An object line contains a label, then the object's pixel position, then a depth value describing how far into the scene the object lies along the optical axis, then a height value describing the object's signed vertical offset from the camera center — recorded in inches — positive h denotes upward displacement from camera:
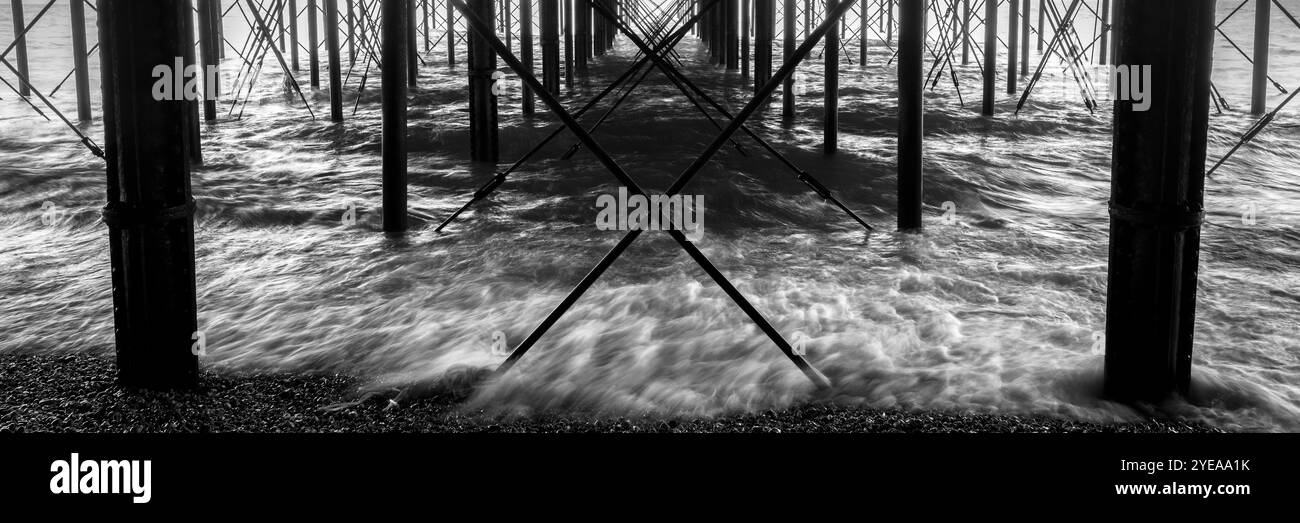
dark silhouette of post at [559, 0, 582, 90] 674.8 +26.8
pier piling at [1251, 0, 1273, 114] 466.0 +14.8
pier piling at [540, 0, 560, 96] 561.6 +29.4
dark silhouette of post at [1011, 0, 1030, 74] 737.5 +33.1
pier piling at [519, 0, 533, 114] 483.8 +30.3
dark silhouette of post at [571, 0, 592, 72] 778.8 +47.4
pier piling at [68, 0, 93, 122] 473.7 +19.8
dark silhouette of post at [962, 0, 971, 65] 624.5 +46.2
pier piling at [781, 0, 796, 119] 476.2 +21.1
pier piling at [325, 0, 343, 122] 458.9 +17.7
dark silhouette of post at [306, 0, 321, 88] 639.8 +30.1
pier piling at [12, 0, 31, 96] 546.7 +28.8
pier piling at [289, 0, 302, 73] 788.1 +51.7
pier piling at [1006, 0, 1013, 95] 588.7 +28.8
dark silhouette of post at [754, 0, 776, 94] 523.5 +26.7
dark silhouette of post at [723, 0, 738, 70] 771.4 +43.6
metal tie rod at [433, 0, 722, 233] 245.8 -20.4
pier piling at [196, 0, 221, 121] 456.4 +25.7
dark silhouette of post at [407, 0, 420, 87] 534.0 +26.8
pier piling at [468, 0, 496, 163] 348.2 +0.5
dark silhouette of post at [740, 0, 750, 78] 698.8 +35.1
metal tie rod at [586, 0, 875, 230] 216.7 -11.0
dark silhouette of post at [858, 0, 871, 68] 760.0 +43.0
